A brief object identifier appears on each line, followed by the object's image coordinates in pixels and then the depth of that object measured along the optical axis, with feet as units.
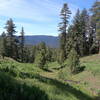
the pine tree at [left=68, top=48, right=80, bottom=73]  60.73
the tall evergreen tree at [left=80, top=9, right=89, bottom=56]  115.44
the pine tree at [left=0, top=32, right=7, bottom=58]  111.36
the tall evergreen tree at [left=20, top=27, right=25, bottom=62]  134.64
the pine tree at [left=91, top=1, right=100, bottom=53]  83.11
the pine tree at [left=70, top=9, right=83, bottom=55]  105.42
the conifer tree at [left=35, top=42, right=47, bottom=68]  73.48
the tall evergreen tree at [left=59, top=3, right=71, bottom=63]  94.63
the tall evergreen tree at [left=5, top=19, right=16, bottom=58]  117.06
